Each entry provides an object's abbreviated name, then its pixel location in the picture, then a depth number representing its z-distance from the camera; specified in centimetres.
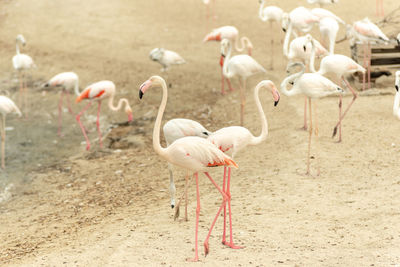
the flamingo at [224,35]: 2002
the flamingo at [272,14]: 2133
